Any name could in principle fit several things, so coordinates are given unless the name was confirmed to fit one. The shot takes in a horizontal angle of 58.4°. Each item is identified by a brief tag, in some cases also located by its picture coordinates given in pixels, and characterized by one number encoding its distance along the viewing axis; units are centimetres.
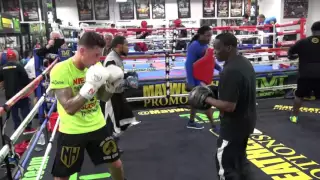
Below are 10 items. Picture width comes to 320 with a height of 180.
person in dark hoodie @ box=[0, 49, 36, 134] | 412
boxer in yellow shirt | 162
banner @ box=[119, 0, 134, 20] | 1461
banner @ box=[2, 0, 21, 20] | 1416
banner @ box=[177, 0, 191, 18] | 1496
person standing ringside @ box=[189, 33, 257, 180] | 179
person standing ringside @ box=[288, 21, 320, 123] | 387
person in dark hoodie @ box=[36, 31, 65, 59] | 474
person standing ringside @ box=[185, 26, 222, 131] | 363
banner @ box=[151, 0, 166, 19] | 1466
